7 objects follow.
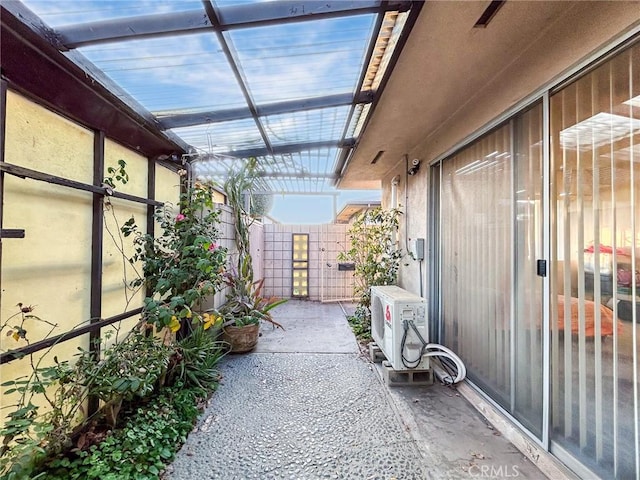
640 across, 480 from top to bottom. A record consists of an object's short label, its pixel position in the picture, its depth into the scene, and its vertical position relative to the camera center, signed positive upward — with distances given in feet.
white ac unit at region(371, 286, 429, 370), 9.04 -2.93
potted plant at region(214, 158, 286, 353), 11.68 -1.92
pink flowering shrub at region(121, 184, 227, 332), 7.11 -0.52
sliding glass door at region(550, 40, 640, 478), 4.49 -0.40
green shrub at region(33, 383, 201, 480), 5.16 -4.25
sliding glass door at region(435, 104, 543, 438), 6.40 -0.56
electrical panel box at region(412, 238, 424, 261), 11.69 -0.26
